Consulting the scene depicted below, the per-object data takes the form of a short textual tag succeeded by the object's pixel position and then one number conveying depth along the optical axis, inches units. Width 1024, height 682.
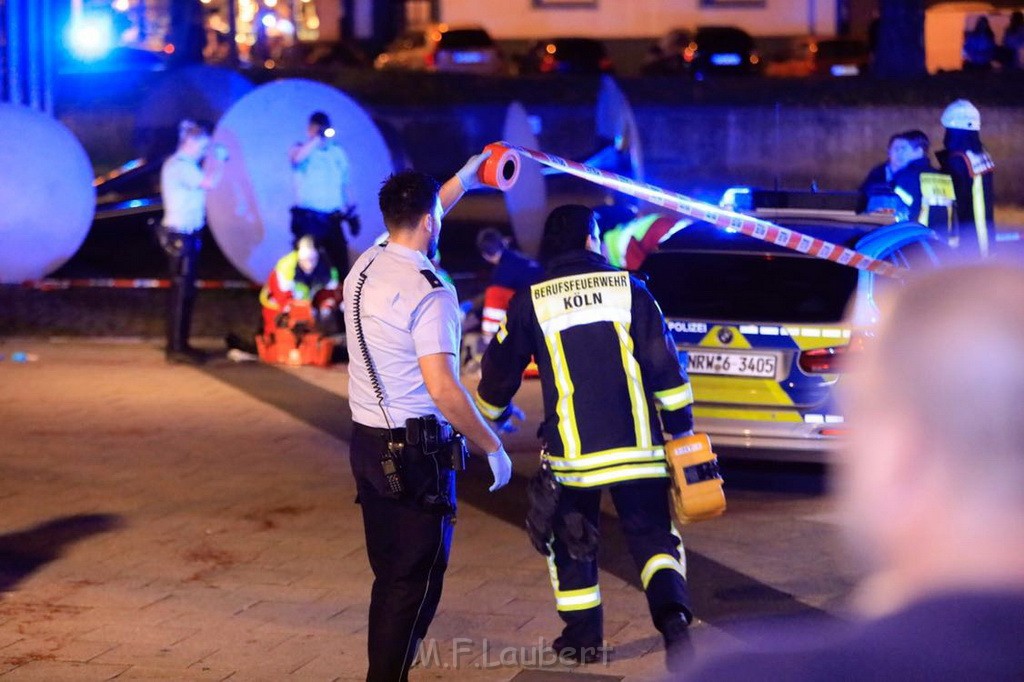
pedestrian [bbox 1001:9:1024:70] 1255.0
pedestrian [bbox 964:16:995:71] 1240.8
